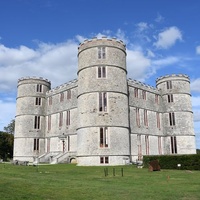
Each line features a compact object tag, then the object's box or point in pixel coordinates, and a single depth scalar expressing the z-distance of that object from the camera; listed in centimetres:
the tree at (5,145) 5659
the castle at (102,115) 3061
